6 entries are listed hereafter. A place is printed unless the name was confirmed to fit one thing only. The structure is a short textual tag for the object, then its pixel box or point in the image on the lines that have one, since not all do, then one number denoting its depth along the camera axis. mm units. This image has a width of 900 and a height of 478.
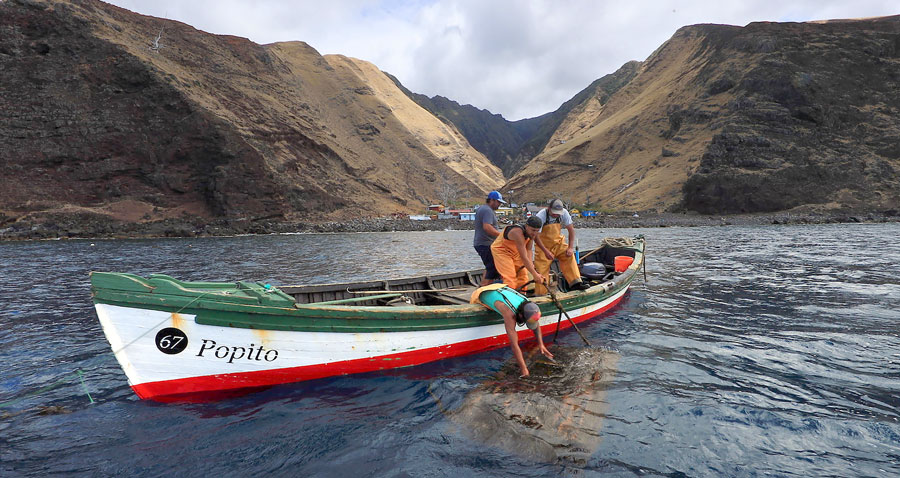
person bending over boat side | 6844
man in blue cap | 8508
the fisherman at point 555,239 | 8570
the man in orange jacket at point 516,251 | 7543
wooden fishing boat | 5164
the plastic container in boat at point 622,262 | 13734
